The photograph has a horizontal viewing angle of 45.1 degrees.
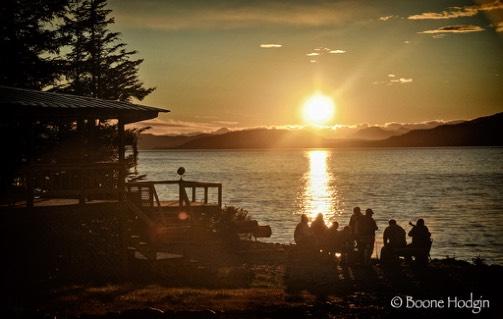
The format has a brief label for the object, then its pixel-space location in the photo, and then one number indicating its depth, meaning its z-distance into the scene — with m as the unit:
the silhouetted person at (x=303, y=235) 23.63
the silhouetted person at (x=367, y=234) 22.55
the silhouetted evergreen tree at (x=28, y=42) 30.91
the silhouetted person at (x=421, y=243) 21.98
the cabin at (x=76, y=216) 18.36
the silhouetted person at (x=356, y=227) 22.70
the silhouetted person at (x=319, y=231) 23.42
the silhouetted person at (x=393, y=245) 22.16
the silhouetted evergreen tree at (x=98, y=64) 42.16
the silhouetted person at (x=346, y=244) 22.66
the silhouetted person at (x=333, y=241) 22.95
